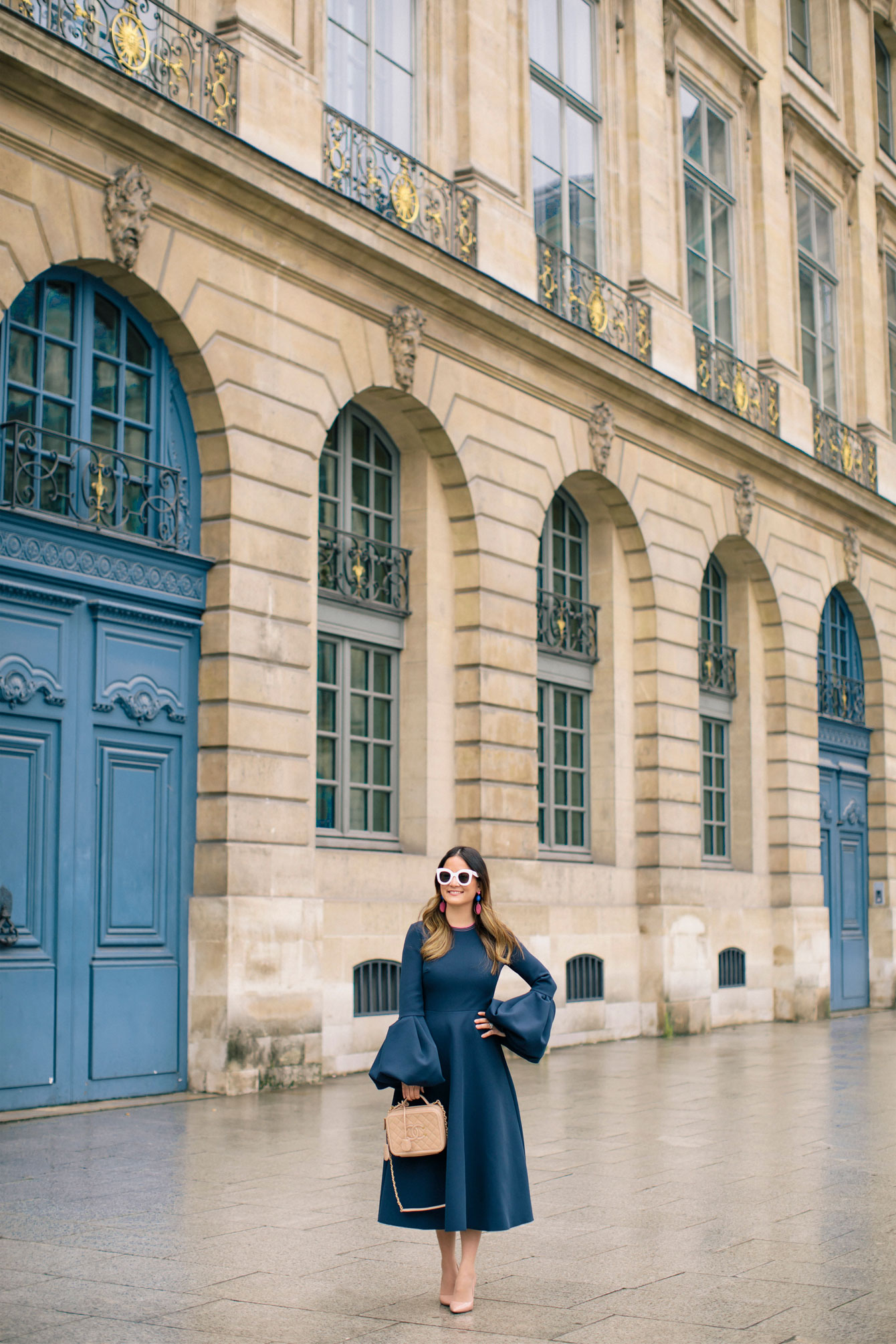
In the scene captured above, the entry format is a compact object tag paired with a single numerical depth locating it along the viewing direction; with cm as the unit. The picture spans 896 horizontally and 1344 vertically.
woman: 580
